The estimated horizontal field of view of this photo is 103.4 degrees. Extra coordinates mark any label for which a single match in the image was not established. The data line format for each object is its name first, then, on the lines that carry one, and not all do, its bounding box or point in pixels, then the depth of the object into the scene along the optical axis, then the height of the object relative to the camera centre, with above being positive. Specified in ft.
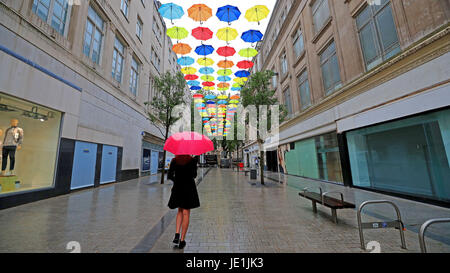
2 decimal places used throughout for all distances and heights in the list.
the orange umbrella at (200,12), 35.32 +29.69
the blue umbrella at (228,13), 35.01 +29.05
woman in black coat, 11.05 -1.80
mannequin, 21.66 +2.84
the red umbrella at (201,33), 37.82 +27.23
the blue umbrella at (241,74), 57.72 +28.06
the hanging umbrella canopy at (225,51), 42.90 +26.48
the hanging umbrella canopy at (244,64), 52.08 +28.09
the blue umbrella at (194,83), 65.49 +29.13
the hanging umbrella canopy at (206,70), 53.98 +27.73
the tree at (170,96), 44.01 +16.30
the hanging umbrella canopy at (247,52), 47.14 +28.74
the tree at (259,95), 40.50 +14.65
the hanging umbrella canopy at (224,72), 55.57 +27.78
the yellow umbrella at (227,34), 38.24 +27.38
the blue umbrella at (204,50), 43.93 +27.51
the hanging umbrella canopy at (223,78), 61.26 +28.36
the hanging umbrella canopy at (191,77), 57.28 +27.14
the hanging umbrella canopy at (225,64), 49.78 +27.09
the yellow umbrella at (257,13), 36.32 +30.20
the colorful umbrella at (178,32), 40.55 +29.52
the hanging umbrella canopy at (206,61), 48.03 +26.97
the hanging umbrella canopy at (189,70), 55.31 +28.40
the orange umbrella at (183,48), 43.92 +28.01
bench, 14.68 -3.91
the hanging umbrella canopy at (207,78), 59.44 +27.82
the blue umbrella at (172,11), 37.52 +32.00
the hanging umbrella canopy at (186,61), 49.92 +28.43
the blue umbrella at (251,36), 41.35 +29.13
